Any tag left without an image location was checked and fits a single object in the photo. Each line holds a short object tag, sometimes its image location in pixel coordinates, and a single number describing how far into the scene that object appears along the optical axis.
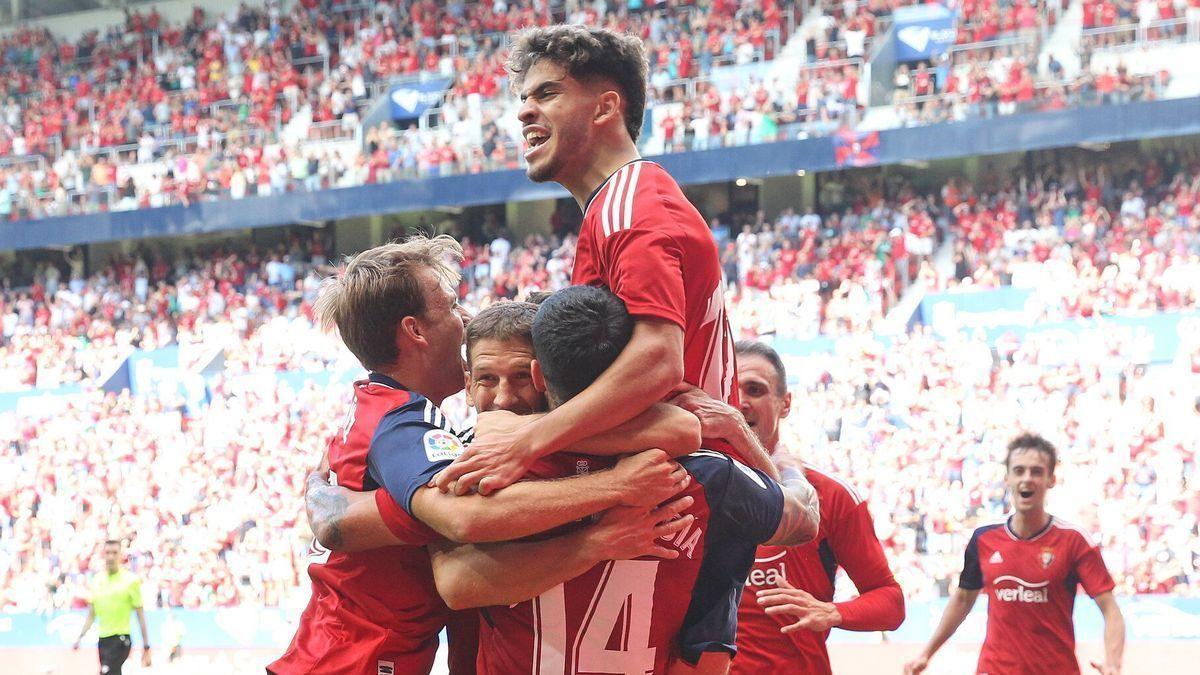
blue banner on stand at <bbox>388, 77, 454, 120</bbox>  30.19
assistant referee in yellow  14.00
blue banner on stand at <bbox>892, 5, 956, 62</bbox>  24.35
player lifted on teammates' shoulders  3.12
